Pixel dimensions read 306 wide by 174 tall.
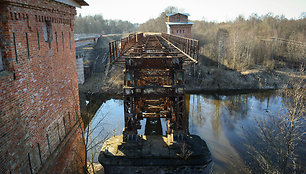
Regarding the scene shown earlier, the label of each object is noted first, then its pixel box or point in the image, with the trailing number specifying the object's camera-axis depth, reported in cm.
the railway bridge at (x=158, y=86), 915
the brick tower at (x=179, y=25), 3794
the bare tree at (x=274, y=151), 1254
